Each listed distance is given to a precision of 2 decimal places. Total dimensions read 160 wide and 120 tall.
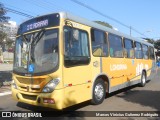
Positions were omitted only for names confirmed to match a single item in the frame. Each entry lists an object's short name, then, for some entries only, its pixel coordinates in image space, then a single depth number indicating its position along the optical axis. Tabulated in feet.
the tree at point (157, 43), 151.65
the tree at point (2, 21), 31.02
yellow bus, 14.14
